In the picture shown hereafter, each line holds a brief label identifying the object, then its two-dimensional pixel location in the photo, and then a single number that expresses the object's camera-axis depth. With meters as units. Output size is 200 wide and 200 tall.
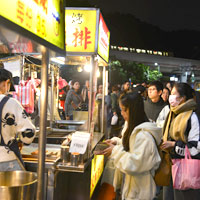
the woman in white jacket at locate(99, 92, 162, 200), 2.89
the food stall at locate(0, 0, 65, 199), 1.77
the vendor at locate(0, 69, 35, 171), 2.89
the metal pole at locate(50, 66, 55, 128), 7.12
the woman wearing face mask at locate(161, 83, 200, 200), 3.72
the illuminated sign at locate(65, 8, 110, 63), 4.16
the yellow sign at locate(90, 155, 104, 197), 4.82
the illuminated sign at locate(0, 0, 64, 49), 1.75
